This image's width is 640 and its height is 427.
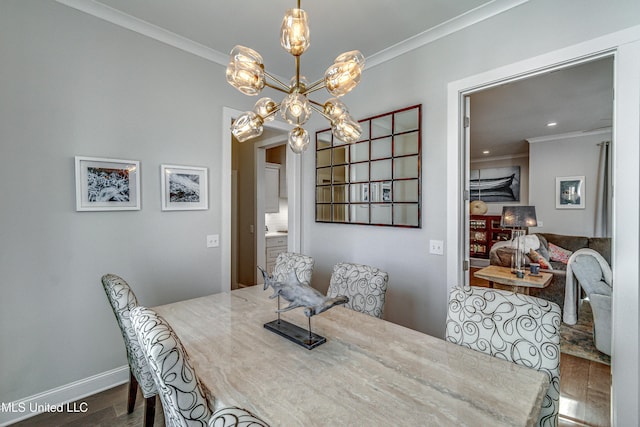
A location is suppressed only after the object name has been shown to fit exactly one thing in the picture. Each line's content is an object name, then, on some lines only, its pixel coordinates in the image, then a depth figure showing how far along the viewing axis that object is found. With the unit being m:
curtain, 4.71
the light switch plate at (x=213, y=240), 2.67
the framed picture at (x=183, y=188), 2.38
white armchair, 2.59
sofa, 3.69
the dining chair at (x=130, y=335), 1.30
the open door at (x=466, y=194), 2.20
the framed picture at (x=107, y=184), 1.98
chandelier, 1.24
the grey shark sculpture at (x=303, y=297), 1.26
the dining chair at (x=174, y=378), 0.78
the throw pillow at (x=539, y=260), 3.91
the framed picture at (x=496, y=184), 6.48
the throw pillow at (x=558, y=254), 4.52
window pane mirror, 2.43
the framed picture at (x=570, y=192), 5.00
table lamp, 3.88
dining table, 0.86
